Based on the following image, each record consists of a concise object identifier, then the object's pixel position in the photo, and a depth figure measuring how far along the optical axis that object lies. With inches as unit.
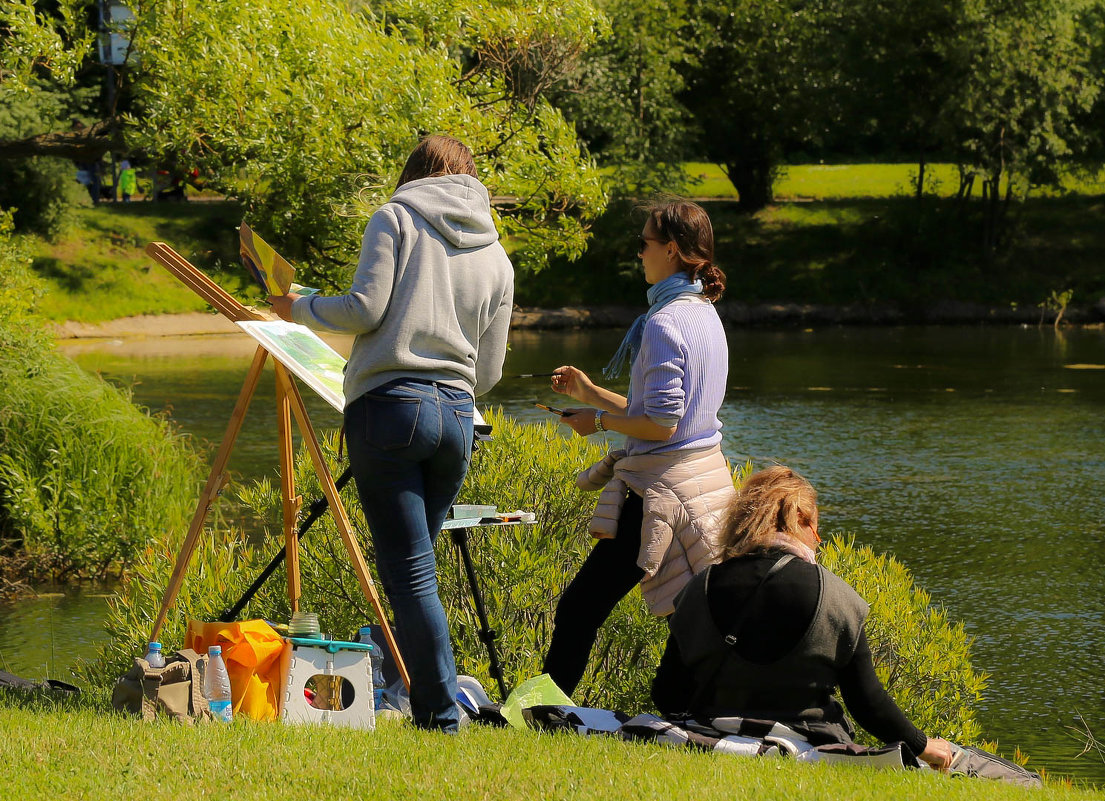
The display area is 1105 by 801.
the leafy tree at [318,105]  858.5
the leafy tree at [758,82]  3021.9
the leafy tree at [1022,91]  2672.0
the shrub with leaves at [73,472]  707.0
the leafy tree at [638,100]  2880.5
